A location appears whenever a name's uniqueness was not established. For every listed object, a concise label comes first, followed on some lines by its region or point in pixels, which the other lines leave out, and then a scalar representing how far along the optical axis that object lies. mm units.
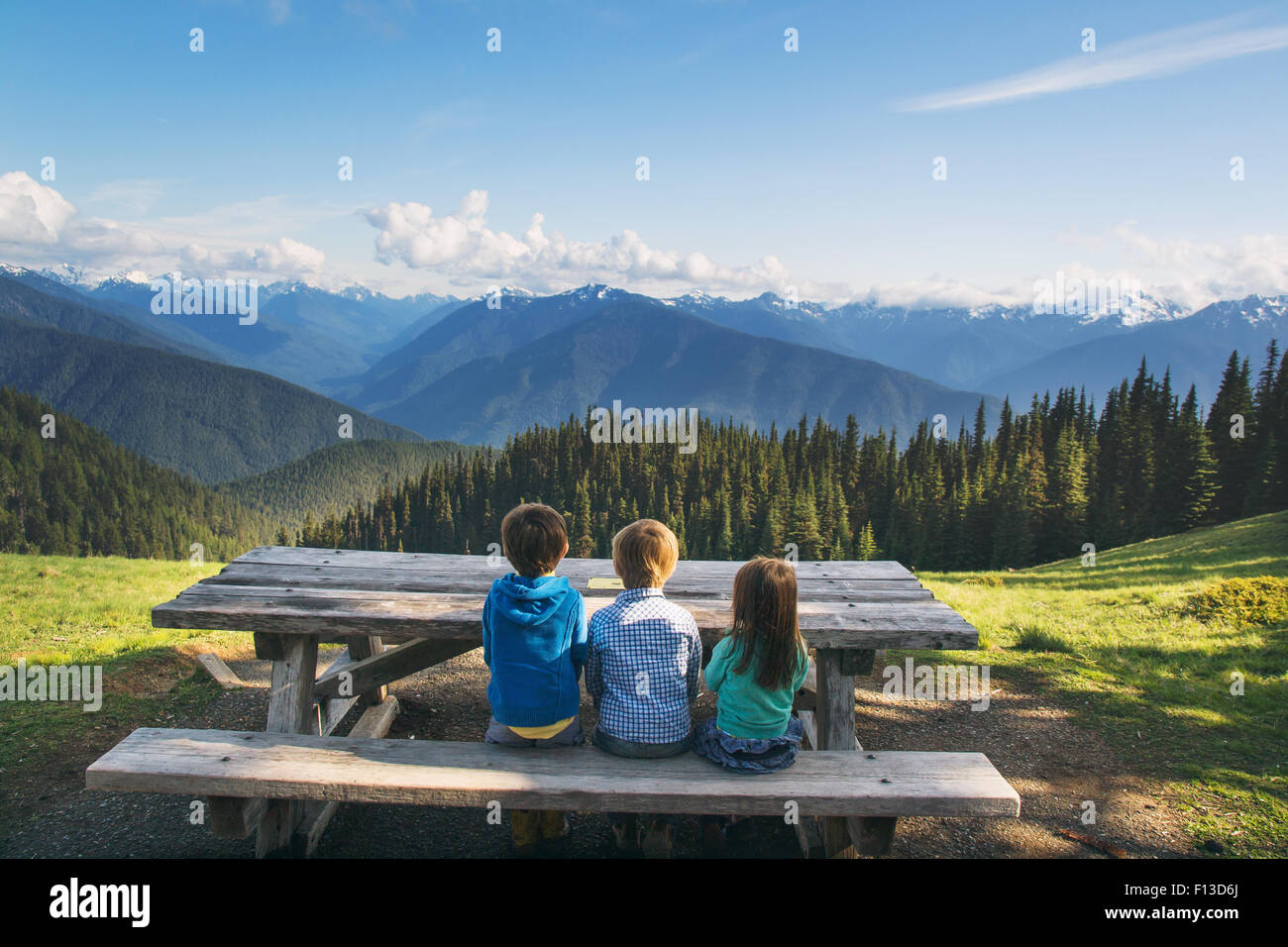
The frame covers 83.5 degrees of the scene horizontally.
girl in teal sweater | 4855
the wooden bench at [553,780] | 4676
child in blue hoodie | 5156
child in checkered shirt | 5164
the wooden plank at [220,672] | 9266
